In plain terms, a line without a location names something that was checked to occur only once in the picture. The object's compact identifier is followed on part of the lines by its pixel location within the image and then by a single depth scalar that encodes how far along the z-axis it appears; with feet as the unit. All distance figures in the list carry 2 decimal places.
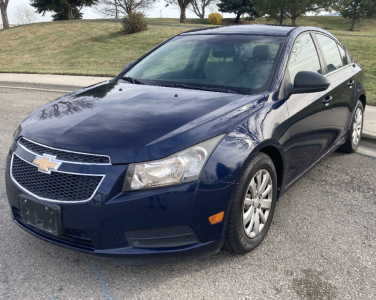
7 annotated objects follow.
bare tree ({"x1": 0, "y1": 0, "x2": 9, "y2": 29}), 121.70
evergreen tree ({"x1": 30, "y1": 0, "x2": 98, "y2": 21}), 111.24
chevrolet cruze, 7.75
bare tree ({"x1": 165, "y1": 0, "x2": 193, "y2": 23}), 154.96
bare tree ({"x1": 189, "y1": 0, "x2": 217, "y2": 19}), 169.17
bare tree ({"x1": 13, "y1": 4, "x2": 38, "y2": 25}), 224.12
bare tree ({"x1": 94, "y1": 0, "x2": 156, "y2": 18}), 133.59
